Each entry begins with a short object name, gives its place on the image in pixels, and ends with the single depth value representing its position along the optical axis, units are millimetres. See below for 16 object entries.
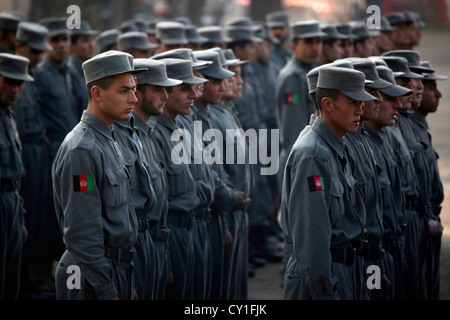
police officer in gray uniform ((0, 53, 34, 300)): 15719
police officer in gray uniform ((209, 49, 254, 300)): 16875
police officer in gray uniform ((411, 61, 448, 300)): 16516
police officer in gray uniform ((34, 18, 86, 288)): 20234
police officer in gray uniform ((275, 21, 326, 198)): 19828
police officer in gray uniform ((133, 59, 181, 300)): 13187
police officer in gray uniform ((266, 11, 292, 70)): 29734
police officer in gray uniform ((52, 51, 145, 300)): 11172
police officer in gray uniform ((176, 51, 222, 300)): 14937
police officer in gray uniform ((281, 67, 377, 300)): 11148
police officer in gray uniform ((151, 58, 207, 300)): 14281
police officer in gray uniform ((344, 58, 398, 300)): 12961
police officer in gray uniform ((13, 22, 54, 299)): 18969
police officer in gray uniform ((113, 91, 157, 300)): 12547
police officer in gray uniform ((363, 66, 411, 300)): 14023
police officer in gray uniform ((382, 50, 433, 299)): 16109
